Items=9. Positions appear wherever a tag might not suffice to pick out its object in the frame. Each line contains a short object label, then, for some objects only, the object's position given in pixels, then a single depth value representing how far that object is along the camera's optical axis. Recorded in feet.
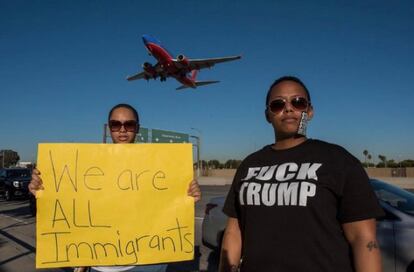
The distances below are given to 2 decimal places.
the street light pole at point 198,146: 171.24
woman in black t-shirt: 5.65
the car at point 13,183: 66.28
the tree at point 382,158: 277.23
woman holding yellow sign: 8.83
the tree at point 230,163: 310.49
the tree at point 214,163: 341.15
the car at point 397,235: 14.57
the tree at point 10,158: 365.69
